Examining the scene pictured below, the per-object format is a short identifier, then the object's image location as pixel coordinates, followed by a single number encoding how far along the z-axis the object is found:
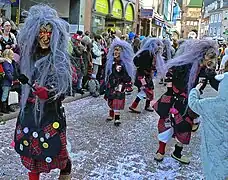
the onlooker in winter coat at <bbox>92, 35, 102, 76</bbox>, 9.21
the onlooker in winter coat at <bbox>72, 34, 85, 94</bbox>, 8.15
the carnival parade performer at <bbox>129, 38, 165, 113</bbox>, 7.24
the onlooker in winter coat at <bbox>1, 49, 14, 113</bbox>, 5.80
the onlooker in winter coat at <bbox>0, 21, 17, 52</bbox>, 5.96
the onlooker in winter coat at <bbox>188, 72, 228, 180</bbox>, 2.56
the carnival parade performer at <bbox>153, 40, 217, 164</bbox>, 4.18
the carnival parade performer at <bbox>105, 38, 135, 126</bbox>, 6.08
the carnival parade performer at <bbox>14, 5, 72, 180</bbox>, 2.79
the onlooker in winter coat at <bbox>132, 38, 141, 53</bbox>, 10.86
